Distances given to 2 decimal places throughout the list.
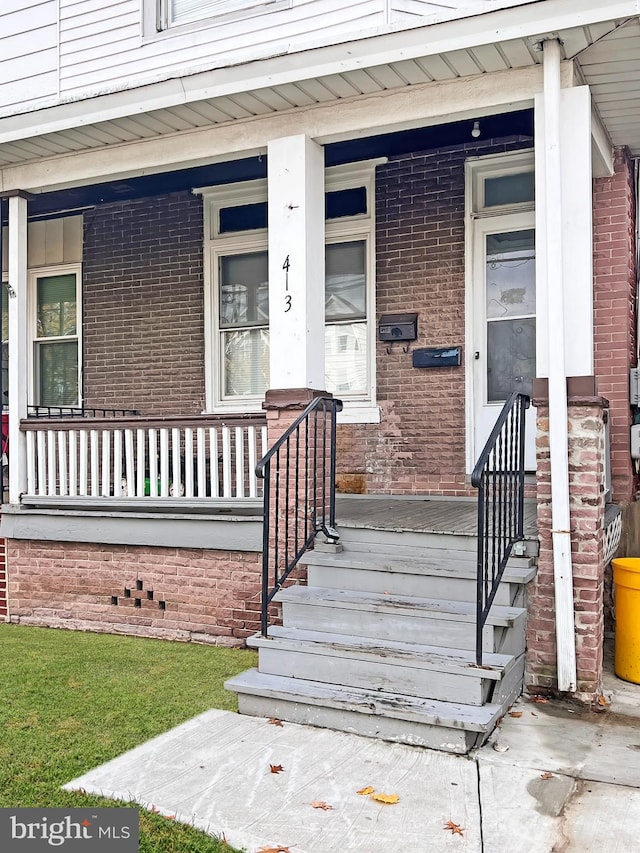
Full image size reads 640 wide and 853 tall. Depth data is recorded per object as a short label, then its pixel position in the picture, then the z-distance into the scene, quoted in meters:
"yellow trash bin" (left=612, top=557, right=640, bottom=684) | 4.75
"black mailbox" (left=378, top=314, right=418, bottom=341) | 6.72
